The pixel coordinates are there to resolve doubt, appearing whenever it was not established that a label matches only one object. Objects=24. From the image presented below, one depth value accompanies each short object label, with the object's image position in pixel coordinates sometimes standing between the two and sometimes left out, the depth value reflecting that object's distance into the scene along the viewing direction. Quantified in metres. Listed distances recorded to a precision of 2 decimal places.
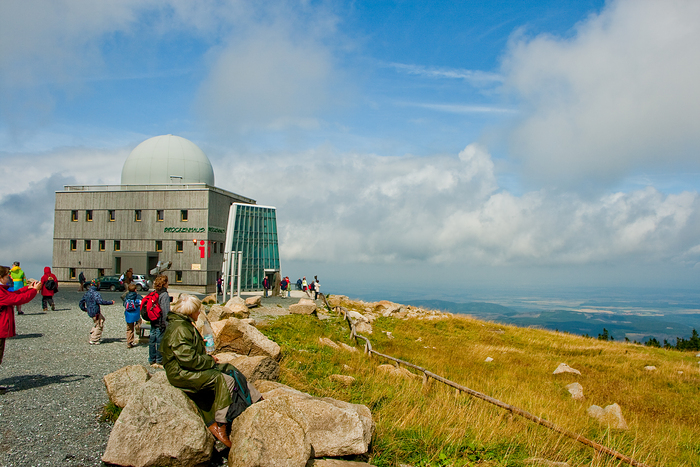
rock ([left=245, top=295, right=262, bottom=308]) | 22.27
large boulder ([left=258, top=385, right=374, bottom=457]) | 5.57
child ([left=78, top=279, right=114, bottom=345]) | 12.34
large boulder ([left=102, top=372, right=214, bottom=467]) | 5.16
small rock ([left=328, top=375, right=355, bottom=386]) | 9.28
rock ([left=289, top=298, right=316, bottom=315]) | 21.33
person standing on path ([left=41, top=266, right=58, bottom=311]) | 19.82
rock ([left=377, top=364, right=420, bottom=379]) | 11.22
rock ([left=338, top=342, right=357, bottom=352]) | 14.39
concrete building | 42.25
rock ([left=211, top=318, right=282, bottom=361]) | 9.98
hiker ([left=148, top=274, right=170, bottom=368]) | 9.08
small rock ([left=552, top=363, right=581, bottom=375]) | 16.27
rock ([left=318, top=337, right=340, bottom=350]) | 13.86
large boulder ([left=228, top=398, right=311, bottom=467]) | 4.90
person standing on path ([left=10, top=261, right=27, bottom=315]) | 15.67
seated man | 5.46
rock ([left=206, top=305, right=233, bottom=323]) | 15.69
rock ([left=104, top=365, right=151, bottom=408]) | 6.59
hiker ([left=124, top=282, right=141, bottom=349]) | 11.72
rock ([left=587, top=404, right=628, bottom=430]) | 9.49
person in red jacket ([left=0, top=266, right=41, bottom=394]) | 7.56
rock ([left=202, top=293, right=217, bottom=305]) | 22.66
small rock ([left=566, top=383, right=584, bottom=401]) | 12.95
